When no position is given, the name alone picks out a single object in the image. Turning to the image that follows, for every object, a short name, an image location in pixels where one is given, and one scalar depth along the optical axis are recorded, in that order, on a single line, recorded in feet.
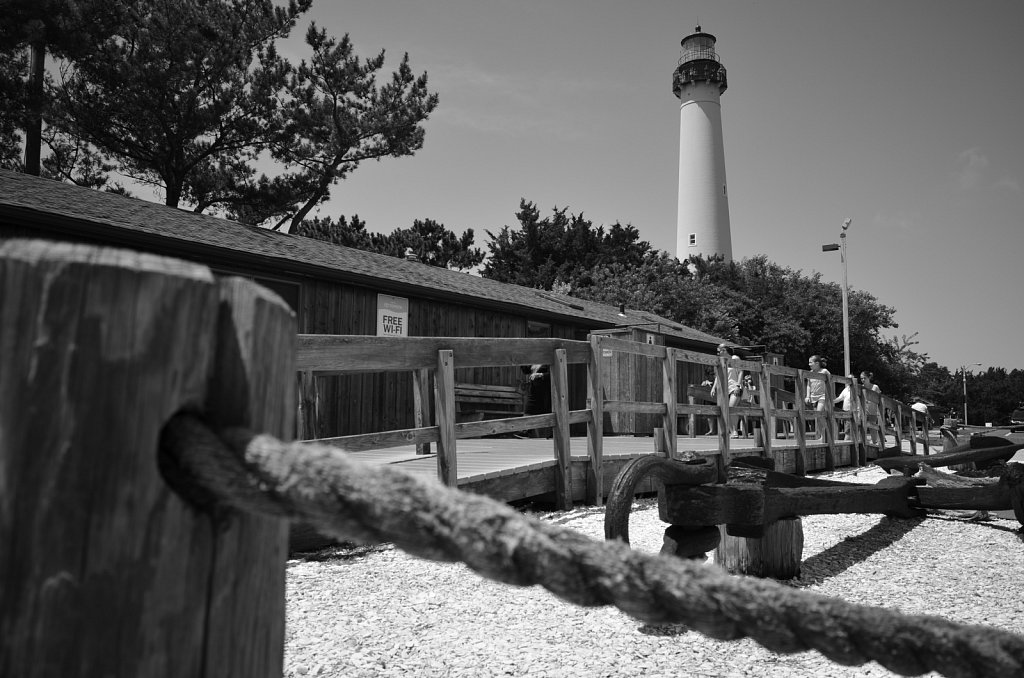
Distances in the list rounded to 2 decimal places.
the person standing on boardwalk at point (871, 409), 48.03
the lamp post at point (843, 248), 85.61
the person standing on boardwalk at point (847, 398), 44.17
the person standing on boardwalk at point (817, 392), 42.51
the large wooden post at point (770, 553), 13.56
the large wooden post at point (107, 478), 2.52
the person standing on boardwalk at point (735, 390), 35.96
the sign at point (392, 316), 41.52
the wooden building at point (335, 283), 31.30
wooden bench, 42.55
